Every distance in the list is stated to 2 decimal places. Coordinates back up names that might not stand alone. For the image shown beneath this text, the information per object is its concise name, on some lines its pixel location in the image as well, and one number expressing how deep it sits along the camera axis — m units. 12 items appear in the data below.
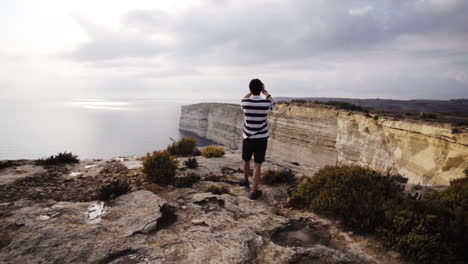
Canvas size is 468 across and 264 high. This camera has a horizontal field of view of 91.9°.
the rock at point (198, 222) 4.10
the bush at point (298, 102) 38.66
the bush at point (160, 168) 6.15
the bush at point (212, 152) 9.84
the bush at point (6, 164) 6.90
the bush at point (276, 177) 6.61
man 5.00
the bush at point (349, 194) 4.06
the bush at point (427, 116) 20.14
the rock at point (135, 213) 3.84
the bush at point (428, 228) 3.22
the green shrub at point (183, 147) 10.38
